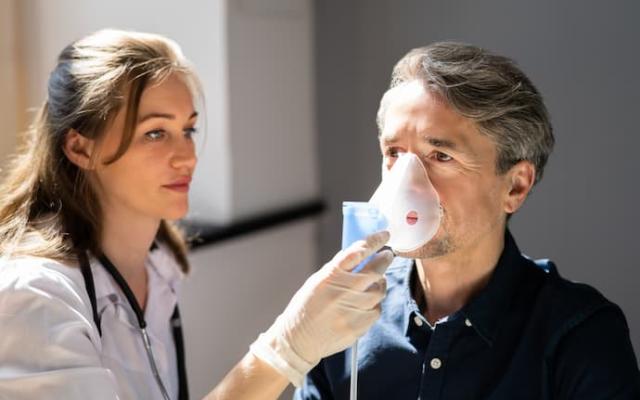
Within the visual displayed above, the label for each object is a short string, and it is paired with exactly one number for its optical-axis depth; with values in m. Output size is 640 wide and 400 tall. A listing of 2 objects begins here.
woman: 1.47
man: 1.46
